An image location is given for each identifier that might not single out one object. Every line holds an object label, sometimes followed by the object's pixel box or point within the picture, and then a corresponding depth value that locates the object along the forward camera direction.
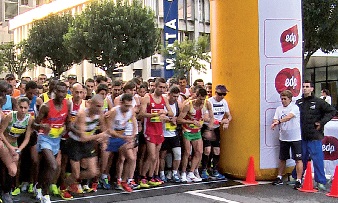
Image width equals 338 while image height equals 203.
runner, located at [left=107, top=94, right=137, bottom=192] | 7.82
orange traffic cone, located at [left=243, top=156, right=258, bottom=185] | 8.92
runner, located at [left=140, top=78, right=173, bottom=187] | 8.59
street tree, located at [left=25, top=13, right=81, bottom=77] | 37.06
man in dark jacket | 8.58
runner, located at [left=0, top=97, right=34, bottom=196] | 6.89
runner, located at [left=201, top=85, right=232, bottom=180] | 9.05
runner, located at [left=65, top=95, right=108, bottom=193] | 7.25
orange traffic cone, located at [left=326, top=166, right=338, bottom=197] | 8.09
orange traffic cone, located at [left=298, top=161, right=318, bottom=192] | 8.42
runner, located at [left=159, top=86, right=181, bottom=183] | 8.88
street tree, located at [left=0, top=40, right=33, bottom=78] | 42.16
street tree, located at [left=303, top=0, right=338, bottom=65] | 19.08
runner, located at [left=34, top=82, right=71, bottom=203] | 7.01
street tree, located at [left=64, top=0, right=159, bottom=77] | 29.97
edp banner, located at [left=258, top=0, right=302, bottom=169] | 8.84
